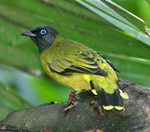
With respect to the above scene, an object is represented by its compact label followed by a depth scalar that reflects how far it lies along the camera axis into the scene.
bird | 5.37
